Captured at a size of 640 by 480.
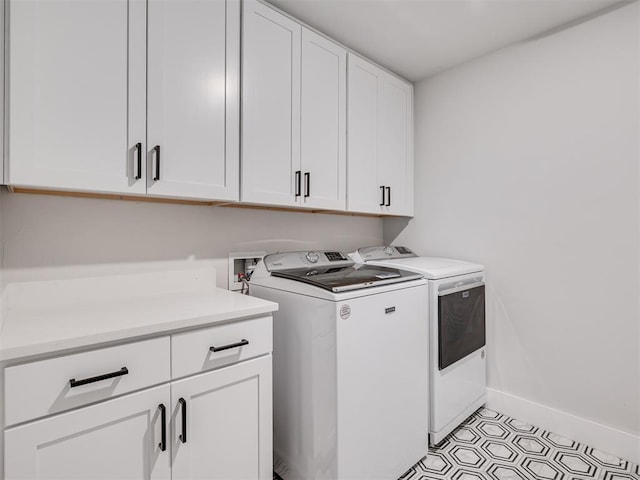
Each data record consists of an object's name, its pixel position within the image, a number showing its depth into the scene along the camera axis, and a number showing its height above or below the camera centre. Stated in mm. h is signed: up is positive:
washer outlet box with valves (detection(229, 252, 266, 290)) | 1904 -136
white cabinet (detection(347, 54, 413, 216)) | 2145 +689
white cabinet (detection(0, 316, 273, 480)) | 913 -544
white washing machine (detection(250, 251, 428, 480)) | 1384 -577
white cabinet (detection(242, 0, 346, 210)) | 1638 +680
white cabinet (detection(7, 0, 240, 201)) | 1108 +545
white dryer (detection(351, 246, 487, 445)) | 1807 -547
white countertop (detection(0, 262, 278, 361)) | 954 -264
